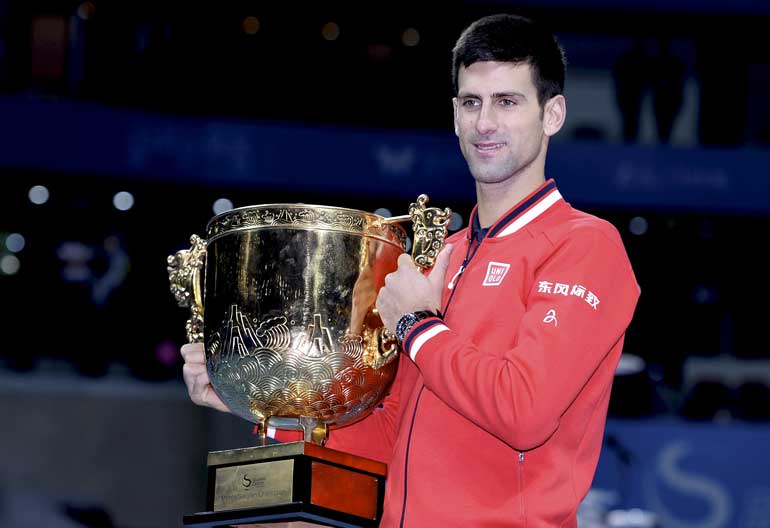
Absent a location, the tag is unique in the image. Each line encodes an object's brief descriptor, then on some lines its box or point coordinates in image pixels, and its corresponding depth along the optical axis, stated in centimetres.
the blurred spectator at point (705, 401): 1686
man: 456
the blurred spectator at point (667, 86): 2014
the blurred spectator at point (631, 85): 2028
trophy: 494
